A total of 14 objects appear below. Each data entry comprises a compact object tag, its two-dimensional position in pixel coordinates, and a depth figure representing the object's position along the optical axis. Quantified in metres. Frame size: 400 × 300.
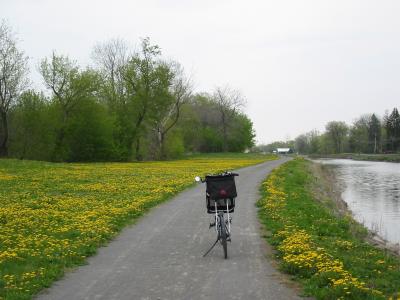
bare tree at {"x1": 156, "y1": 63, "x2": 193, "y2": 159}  80.44
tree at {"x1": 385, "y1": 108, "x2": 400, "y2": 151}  121.28
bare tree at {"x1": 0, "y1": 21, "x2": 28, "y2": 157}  54.56
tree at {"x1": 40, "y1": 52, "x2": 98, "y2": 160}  63.03
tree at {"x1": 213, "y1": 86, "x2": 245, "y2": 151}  117.25
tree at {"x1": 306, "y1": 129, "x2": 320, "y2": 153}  176.62
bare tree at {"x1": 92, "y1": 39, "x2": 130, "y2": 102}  75.38
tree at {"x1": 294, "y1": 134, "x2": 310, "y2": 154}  190.70
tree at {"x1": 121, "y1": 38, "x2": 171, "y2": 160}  72.88
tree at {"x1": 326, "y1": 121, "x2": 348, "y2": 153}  156.62
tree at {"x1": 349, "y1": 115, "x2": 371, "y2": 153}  137.00
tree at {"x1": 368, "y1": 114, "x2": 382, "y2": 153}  133.75
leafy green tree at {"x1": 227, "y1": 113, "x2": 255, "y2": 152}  119.62
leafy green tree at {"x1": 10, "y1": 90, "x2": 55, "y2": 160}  58.50
